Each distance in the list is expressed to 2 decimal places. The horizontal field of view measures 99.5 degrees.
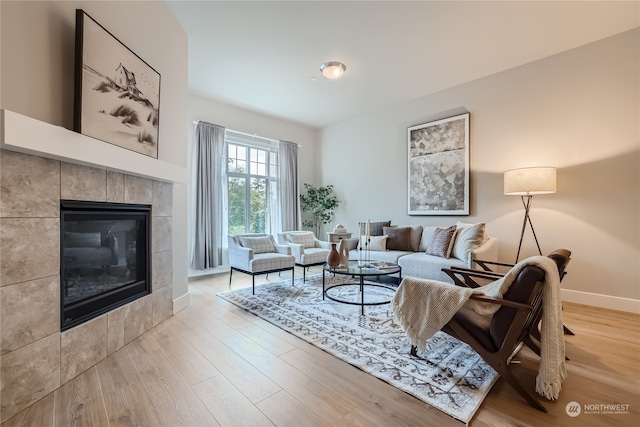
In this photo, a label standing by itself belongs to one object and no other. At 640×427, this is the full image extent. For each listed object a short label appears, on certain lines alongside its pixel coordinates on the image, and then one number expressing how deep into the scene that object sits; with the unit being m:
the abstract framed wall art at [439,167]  4.14
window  5.09
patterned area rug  1.61
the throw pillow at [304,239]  4.49
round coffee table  2.92
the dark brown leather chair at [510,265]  1.82
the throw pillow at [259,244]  3.97
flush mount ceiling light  3.48
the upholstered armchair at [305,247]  4.11
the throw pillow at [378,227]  4.74
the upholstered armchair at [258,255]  3.56
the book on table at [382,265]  3.17
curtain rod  5.01
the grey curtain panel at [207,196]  4.47
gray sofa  3.32
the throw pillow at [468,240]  3.34
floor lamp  3.06
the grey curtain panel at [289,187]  5.73
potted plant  6.07
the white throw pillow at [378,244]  4.29
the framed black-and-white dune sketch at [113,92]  1.75
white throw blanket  1.54
